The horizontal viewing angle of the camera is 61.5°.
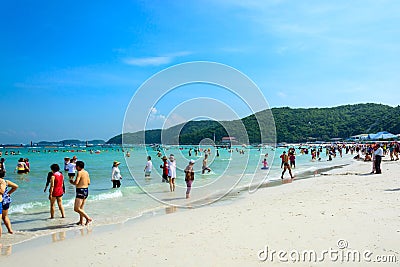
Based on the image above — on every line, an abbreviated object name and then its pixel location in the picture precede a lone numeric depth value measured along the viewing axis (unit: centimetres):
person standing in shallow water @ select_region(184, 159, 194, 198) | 1352
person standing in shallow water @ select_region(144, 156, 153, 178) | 2244
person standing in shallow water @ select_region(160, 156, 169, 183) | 1944
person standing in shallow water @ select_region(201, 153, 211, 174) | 2621
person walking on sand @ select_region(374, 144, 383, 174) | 1887
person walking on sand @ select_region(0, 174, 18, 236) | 740
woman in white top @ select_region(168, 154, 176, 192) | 1494
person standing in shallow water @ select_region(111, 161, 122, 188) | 1802
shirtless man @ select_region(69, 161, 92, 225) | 912
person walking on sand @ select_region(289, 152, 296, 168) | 2739
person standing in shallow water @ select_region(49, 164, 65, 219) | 969
